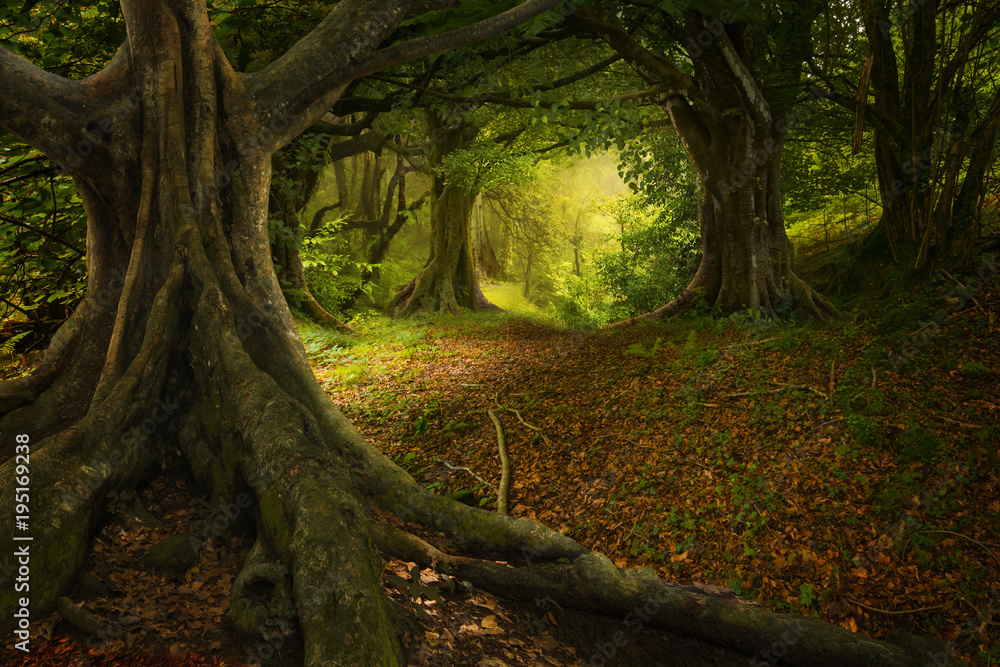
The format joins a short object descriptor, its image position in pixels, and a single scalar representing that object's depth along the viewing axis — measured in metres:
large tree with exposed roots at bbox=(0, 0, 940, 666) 2.79
